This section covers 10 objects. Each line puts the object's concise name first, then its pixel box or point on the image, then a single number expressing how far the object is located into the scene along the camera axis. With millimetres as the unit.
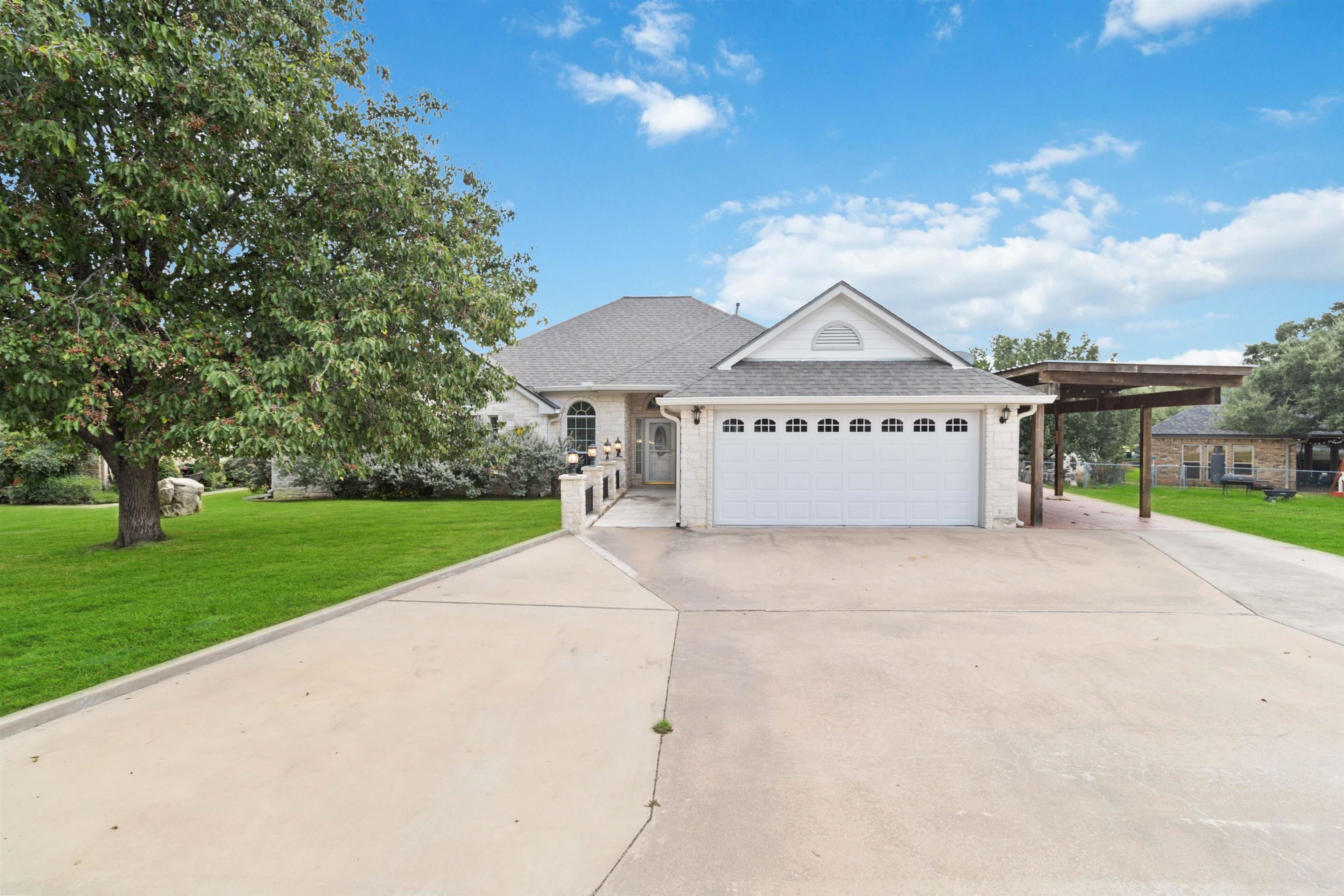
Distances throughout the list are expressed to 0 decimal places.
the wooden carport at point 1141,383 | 12633
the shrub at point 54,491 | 19453
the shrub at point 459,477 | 18922
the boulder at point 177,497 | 15906
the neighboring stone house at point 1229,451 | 27000
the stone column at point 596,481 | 13977
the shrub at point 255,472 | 21094
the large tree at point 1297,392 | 25609
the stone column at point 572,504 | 11805
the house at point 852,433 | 12547
